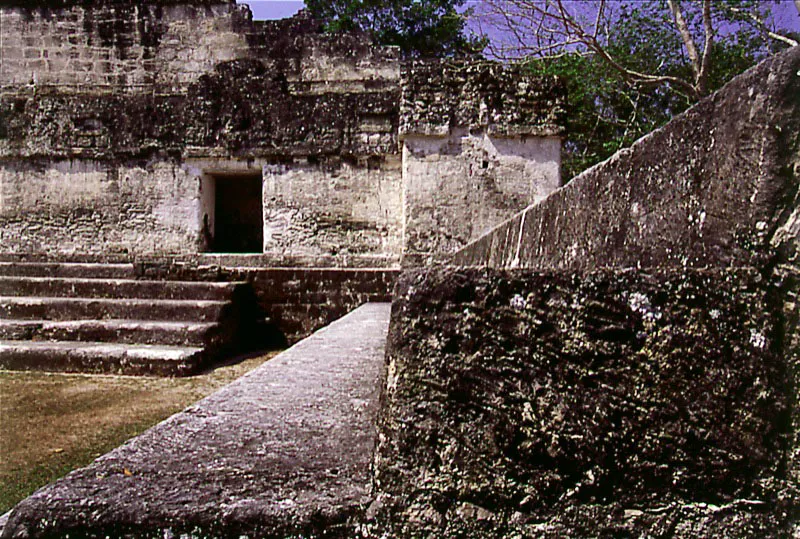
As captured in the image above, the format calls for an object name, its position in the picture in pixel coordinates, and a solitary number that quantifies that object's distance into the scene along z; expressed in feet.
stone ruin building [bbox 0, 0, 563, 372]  22.27
